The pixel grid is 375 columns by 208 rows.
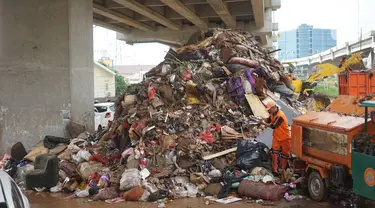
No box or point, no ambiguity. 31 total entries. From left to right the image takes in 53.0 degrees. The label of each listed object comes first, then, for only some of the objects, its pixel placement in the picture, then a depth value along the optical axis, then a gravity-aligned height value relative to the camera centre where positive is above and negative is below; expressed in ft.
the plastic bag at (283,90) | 38.34 +0.30
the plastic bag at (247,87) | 33.32 +0.55
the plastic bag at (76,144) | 31.50 -4.28
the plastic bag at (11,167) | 29.91 -5.78
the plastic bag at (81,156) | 29.49 -4.89
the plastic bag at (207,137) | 28.31 -3.29
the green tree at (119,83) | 157.79 +4.94
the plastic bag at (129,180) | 24.18 -5.59
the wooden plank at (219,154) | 26.86 -4.38
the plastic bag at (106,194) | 23.82 -6.33
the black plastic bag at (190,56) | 37.73 +3.88
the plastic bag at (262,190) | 22.40 -5.89
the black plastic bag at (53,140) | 33.21 -4.03
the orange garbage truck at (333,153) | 17.49 -3.23
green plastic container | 16.76 -3.78
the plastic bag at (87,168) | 27.00 -5.42
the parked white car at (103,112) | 53.83 -2.57
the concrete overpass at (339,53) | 91.09 +13.63
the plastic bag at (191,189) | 24.13 -6.22
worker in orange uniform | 25.45 -3.01
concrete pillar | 33.99 +2.46
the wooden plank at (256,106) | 31.96 -1.11
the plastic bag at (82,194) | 24.87 -6.57
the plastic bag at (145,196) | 23.48 -6.39
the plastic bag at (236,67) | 35.47 +2.49
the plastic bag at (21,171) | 29.40 -6.02
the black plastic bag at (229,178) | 23.59 -5.52
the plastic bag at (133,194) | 23.32 -6.24
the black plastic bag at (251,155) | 25.71 -4.33
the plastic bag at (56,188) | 26.50 -6.62
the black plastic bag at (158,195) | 23.32 -6.32
